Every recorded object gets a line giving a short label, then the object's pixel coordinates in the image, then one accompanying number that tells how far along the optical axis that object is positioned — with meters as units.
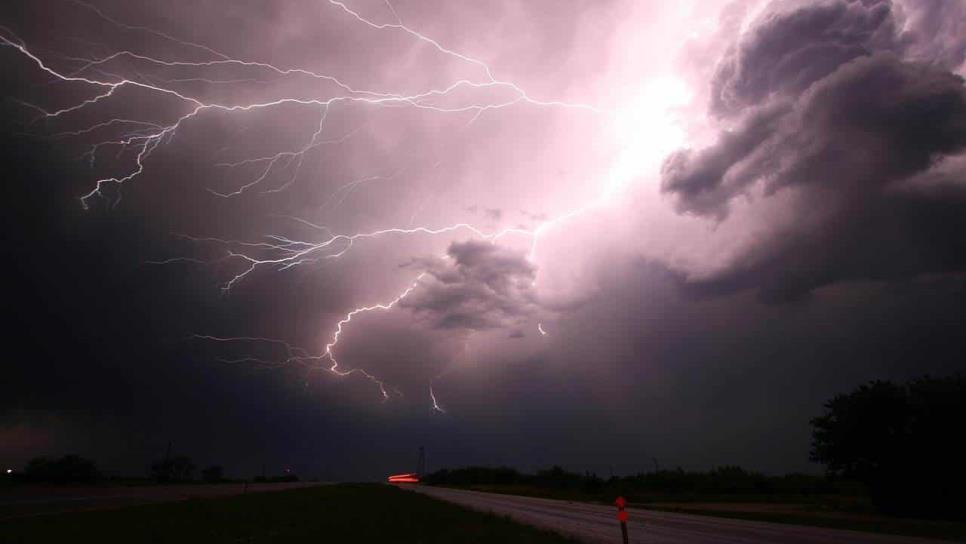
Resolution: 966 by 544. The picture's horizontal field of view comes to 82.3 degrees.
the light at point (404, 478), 144.88
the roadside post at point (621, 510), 10.41
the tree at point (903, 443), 23.73
